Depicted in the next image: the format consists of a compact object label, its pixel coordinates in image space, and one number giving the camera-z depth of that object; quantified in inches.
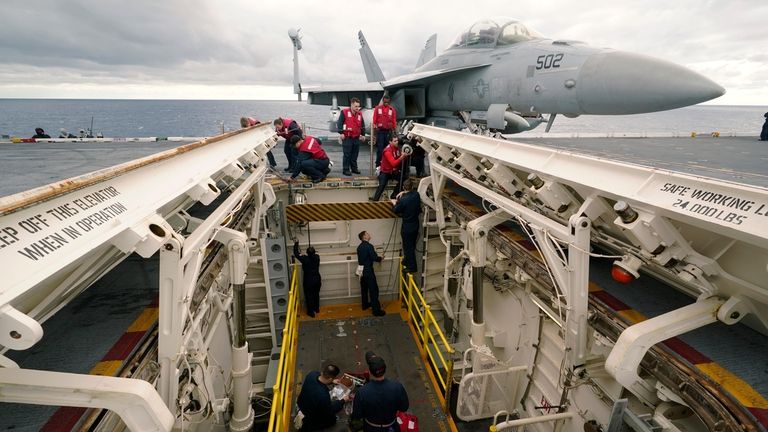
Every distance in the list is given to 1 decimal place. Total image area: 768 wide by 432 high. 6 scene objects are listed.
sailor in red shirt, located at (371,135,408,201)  359.3
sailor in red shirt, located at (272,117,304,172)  393.4
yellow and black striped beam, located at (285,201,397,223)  381.4
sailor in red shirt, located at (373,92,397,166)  413.4
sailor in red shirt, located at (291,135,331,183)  378.6
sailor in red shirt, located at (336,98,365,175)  419.5
